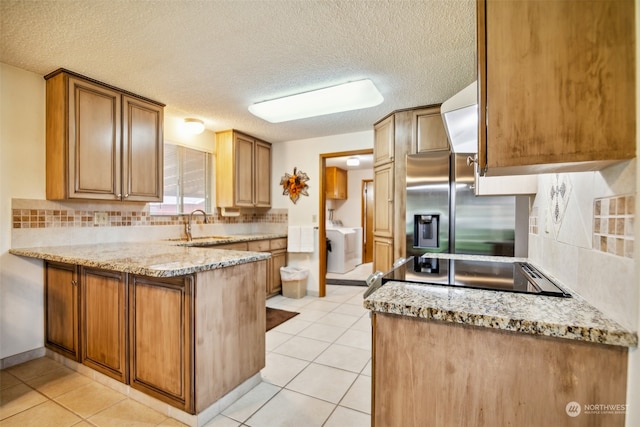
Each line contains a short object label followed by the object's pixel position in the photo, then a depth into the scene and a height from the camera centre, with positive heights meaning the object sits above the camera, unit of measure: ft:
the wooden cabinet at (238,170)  12.95 +1.88
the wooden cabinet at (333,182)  21.70 +2.18
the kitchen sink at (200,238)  10.95 -1.05
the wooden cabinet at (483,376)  2.49 -1.52
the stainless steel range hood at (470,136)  4.03 +1.38
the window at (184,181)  11.50 +1.29
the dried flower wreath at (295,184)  14.52 +1.36
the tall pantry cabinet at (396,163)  9.98 +1.78
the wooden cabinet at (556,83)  2.49 +1.14
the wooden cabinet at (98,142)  7.61 +1.97
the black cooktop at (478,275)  3.72 -0.96
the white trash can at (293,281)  13.61 -3.24
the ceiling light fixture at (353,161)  19.17 +3.33
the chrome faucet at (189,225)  11.31 -0.53
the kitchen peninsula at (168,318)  5.26 -2.15
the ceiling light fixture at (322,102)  8.33 +3.35
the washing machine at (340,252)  19.03 -2.63
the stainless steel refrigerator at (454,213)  8.29 -0.05
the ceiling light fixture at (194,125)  11.32 +3.33
